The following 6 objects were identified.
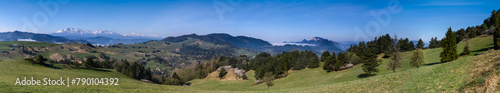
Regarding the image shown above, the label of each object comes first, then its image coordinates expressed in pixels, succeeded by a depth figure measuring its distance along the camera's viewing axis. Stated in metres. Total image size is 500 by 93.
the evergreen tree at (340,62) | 87.88
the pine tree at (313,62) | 113.97
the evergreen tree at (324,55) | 130.12
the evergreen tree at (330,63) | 92.12
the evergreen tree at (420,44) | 131.84
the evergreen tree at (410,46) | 119.49
